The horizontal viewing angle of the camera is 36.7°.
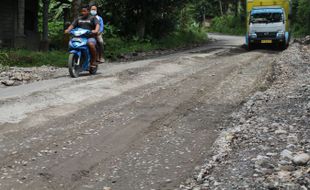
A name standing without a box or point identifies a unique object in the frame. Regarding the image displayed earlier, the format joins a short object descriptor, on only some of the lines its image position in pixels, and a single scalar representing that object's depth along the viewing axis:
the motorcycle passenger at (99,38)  12.29
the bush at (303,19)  35.16
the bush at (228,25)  54.53
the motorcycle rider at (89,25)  12.08
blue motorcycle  11.72
